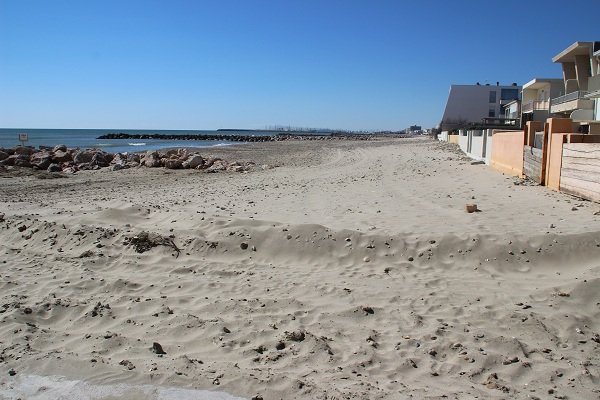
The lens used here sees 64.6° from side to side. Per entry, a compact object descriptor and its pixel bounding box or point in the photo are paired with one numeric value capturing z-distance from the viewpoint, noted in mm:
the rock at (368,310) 4828
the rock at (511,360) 3861
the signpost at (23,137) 29250
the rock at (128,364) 3866
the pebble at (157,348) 4145
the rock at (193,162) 21094
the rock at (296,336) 4277
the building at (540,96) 41094
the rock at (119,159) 22859
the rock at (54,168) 20641
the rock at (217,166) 19625
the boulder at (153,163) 21938
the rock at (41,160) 21905
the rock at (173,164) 21312
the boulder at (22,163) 21702
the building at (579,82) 31344
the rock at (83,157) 22892
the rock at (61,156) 23219
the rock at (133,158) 22930
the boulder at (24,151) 24234
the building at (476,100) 76125
